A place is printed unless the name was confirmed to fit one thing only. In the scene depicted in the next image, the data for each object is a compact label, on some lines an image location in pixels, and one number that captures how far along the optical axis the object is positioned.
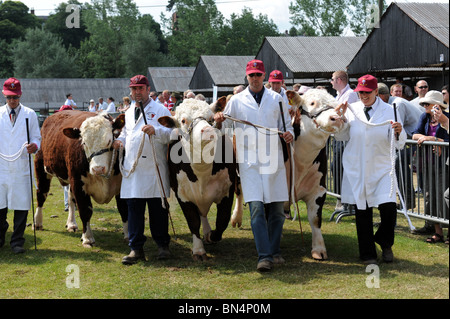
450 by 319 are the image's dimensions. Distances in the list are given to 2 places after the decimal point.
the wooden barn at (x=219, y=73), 40.56
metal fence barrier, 6.59
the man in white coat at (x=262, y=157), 5.74
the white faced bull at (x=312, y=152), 6.10
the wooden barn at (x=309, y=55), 28.98
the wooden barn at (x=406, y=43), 19.30
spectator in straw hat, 6.70
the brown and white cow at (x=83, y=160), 6.72
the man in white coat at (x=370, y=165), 5.84
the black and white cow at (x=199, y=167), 5.91
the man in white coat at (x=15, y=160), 7.04
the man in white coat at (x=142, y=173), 6.29
